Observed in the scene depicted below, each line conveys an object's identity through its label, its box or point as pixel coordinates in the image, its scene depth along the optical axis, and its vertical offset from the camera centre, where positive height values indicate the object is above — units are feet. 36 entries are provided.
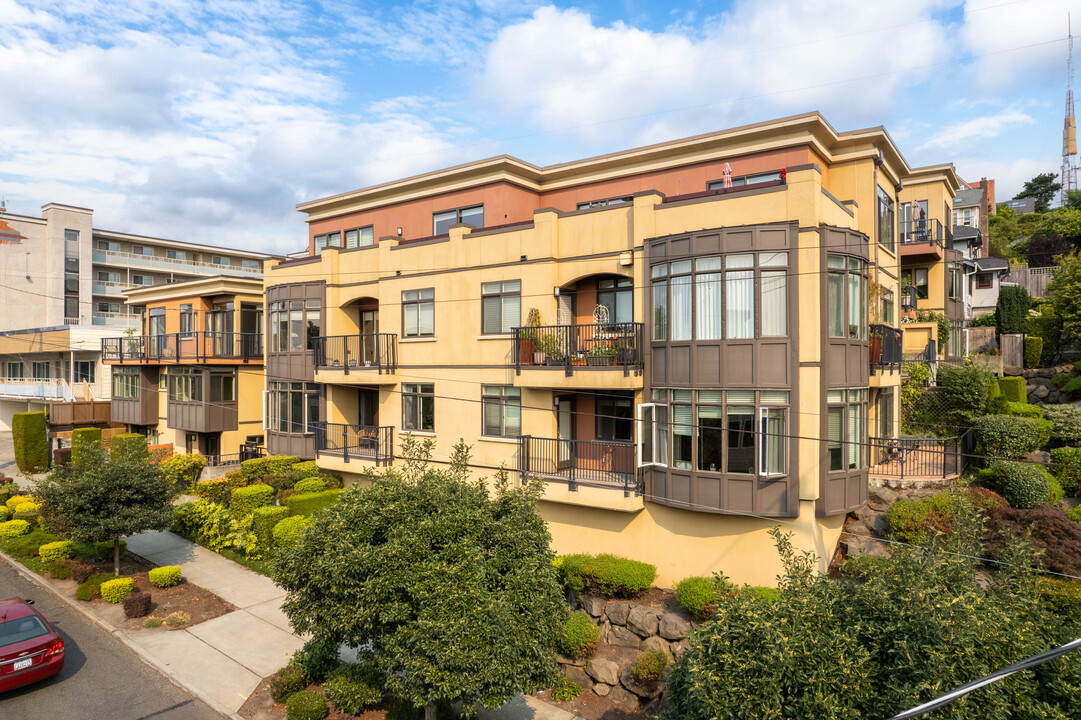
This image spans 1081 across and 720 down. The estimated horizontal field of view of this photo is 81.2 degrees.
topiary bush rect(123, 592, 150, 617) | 53.57 -20.71
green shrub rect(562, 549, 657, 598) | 50.93 -17.68
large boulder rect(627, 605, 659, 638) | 48.75 -20.38
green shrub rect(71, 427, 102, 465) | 61.36 -9.27
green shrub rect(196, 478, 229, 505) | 80.89 -16.58
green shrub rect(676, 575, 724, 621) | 46.52 -17.72
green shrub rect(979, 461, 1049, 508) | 51.13 -10.33
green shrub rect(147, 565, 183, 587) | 59.00 -20.12
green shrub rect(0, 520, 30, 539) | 72.11 -19.20
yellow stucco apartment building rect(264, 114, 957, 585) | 48.14 +2.26
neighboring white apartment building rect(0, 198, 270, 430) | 130.00 +19.53
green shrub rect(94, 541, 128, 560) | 65.36 -19.51
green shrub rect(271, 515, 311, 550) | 61.57 -16.75
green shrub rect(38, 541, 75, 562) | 64.69 -19.53
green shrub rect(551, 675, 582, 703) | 45.01 -23.78
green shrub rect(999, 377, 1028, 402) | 74.64 -3.85
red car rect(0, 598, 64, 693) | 40.37 -18.71
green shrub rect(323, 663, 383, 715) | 38.81 -20.50
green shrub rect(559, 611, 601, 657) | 48.16 -21.41
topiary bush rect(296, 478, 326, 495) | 72.79 -14.53
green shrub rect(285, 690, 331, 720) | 38.60 -21.34
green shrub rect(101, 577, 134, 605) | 56.39 -20.52
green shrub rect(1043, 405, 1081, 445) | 63.08 -6.79
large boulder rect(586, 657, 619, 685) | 46.57 -23.21
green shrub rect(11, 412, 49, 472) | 112.16 -14.07
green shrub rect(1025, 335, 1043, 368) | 91.91 +0.94
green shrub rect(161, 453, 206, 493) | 88.43 -15.10
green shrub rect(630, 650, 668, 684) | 44.80 -22.00
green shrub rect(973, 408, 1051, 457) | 58.59 -7.29
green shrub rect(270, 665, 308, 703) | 41.26 -21.32
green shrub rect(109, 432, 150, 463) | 63.77 -9.46
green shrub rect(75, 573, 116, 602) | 57.77 -20.86
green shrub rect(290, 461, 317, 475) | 78.93 -13.60
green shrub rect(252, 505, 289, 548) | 66.28 -16.93
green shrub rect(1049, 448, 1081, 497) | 56.65 -10.45
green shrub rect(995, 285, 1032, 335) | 101.82 +7.73
